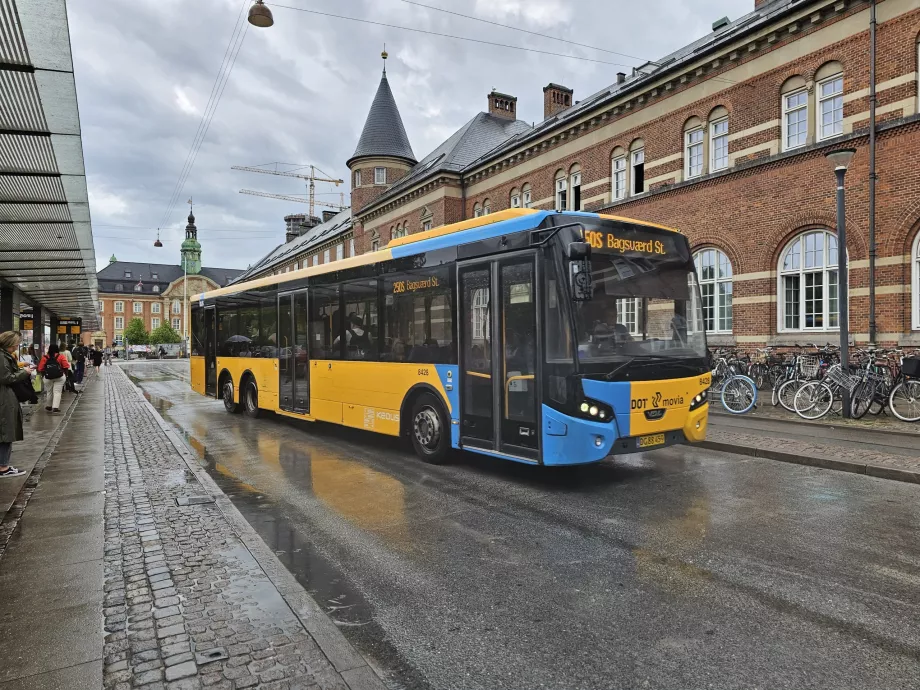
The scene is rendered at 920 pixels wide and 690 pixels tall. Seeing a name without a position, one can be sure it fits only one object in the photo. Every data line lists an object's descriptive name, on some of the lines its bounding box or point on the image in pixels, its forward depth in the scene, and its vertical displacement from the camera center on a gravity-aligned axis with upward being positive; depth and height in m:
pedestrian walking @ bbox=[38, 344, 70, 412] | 15.83 -0.86
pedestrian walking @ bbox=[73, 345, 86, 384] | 26.62 -1.05
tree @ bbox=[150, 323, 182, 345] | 109.69 +0.22
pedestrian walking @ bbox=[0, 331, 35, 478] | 7.37 -0.69
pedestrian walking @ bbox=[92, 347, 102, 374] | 40.44 -1.22
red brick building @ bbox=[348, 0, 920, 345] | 15.30 +5.24
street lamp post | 11.64 +1.34
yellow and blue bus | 6.84 -0.07
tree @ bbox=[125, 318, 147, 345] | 107.94 +0.58
